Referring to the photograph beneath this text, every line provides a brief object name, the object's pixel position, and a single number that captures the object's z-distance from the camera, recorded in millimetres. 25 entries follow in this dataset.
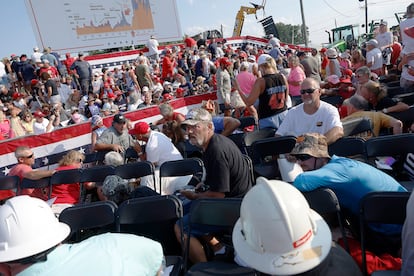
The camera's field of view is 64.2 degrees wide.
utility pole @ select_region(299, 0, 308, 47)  18859
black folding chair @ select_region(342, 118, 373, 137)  4008
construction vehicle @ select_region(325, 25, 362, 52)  21875
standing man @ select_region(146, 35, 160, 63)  15031
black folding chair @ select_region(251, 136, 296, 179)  4027
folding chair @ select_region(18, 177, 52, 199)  4669
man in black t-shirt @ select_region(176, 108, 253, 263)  2873
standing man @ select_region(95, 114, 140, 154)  5500
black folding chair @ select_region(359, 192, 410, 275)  2184
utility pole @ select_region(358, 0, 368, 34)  30412
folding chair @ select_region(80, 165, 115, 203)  4363
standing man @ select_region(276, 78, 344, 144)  3639
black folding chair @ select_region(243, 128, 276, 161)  4738
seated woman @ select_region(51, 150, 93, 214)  4236
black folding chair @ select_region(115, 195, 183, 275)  2879
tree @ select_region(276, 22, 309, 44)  85931
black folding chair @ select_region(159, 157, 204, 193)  4098
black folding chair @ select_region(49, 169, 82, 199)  4418
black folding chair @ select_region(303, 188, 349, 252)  2285
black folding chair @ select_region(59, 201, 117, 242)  3006
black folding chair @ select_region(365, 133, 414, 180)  3336
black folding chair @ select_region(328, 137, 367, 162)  3641
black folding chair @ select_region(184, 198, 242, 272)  2584
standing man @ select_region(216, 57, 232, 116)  7637
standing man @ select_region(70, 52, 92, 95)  11352
